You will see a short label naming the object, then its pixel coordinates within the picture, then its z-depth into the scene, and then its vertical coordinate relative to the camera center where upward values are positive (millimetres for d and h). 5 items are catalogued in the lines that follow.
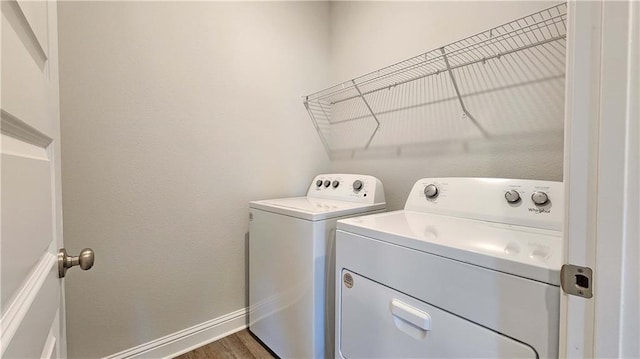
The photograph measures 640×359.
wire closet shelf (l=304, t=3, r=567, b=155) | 1132 +455
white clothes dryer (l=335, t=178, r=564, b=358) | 601 -277
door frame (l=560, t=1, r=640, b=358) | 373 +6
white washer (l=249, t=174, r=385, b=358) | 1229 -462
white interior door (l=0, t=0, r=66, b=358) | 322 -18
